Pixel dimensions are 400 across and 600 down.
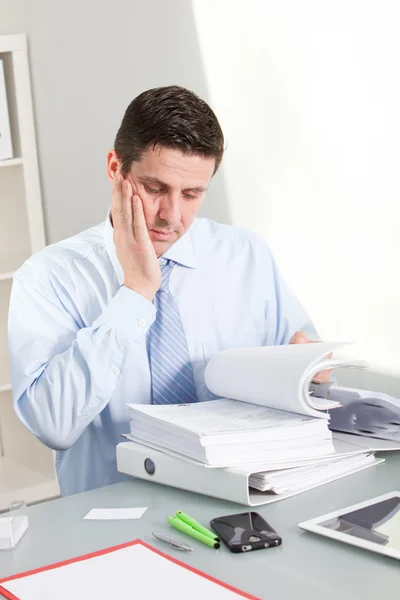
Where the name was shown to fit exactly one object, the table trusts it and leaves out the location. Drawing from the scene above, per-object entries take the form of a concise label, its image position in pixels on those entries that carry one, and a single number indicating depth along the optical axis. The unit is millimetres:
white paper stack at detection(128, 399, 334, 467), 1304
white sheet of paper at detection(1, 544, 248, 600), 981
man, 1608
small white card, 1255
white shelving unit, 3354
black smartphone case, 1102
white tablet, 1079
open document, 1408
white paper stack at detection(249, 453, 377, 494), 1308
